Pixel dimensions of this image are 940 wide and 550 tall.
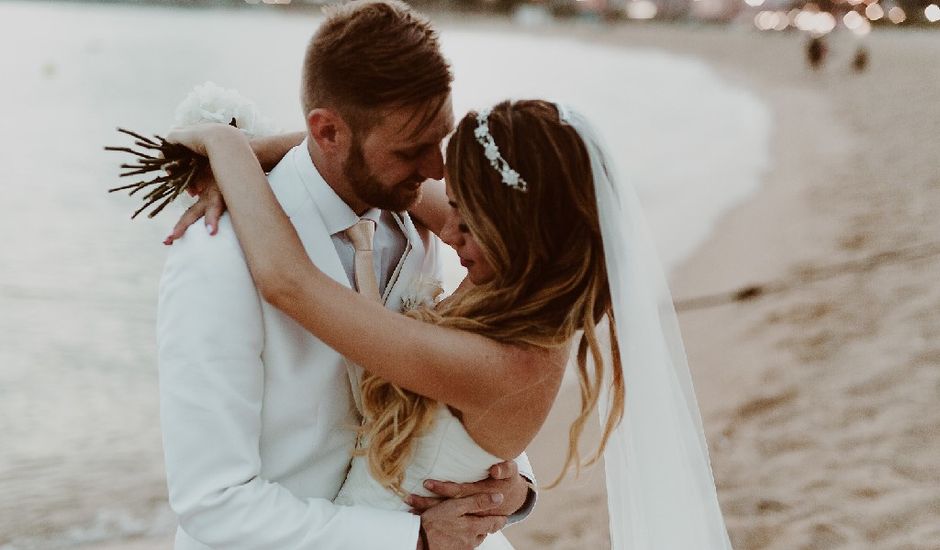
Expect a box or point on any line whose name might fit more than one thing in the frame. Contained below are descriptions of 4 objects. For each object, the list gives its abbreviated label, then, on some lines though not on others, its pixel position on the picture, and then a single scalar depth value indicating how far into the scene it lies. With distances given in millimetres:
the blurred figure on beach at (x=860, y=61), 33188
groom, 1784
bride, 1927
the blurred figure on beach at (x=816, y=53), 35750
